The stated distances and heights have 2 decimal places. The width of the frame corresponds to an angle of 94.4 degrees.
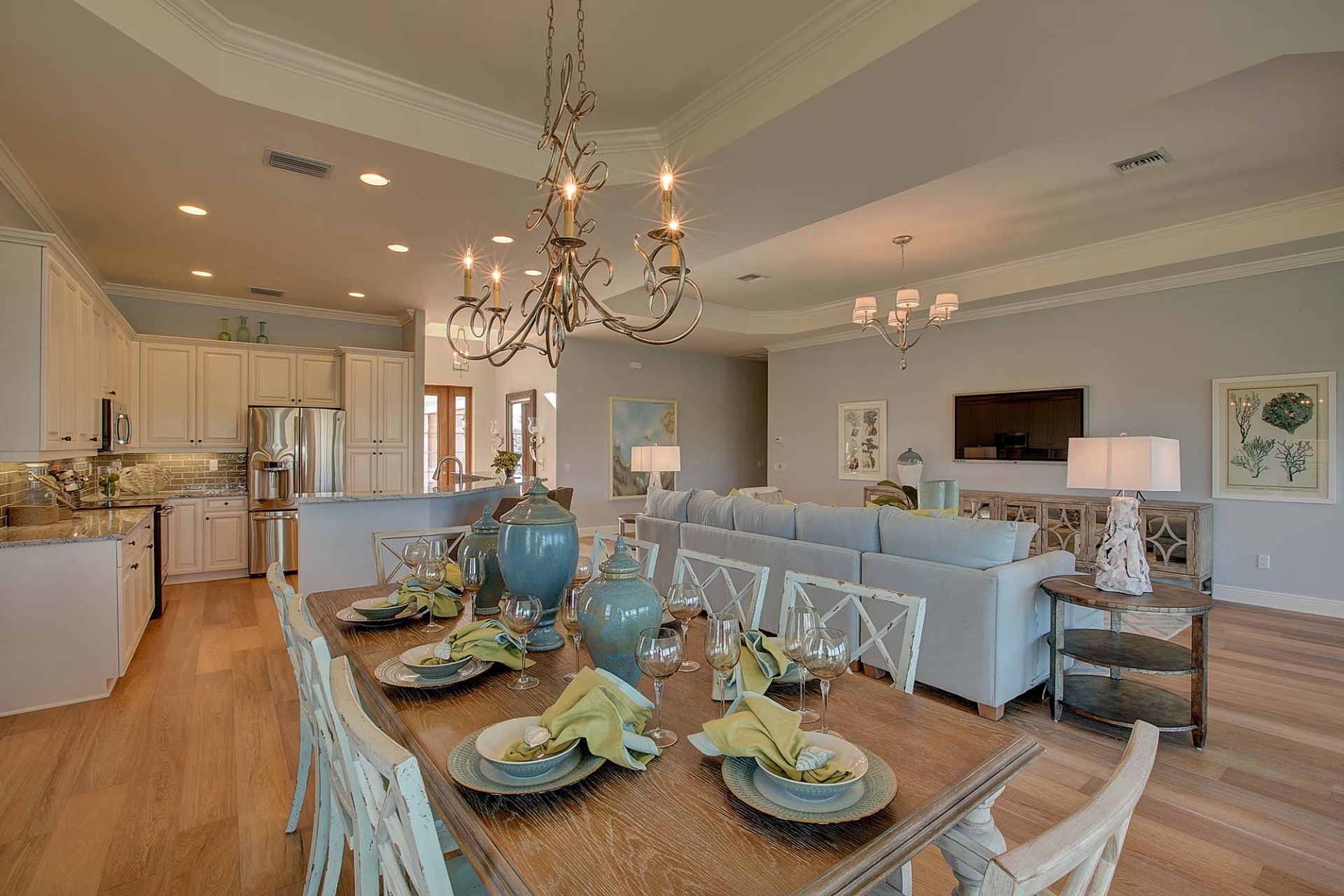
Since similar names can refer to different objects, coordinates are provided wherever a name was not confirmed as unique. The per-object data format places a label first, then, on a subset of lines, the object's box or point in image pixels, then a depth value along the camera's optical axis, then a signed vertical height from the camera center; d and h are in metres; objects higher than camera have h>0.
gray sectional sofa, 2.89 -0.66
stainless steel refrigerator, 5.65 -0.23
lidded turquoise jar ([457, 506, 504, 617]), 2.04 -0.35
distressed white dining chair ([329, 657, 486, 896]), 0.77 -0.48
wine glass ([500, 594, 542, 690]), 1.51 -0.42
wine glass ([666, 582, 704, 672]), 1.78 -0.45
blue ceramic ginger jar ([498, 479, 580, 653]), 1.74 -0.30
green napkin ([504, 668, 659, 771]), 1.11 -0.52
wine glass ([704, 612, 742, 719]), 1.33 -0.42
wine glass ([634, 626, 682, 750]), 1.25 -0.43
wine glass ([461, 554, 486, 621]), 1.97 -0.40
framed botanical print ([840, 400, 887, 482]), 7.38 +0.06
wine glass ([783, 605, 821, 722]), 1.35 -0.42
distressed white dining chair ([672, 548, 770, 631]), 1.98 -0.45
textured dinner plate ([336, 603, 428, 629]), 2.01 -0.56
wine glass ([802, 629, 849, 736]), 1.29 -0.43
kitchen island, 4.18 -0.58
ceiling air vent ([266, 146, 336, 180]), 2.91 +1.35
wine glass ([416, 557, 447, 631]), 1.95 -0.42
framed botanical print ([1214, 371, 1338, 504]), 4.59 +0.07
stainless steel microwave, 4.48 +0.13
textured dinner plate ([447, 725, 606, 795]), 1.04 -0.57
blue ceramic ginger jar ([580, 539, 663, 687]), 1.44 -0.39
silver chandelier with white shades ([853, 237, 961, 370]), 5.15 +1.17
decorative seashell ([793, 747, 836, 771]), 1.06 -0.54
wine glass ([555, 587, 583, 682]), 1.67 -0.47
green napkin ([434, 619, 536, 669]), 1.60 -0.53
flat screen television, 5.86 +0.22
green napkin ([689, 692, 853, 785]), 1.05 -0.52
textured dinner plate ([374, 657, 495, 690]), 1.48 -0.57
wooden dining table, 0.86 -0.59
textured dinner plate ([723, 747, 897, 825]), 0.98 -0.58
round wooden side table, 2.69 -0.96
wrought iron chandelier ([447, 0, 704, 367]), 1.76 +0.57
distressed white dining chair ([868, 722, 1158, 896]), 0.58 -0.40
